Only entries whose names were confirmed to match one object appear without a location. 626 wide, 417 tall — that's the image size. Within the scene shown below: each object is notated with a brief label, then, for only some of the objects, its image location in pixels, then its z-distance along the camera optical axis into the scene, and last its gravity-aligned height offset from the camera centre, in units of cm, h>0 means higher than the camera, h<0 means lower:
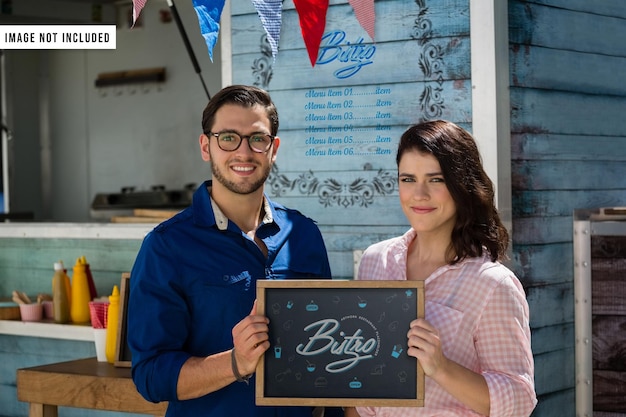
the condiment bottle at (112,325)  417 -55
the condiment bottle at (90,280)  487 -42
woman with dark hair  223 -23
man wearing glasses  245 -20
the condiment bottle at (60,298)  495 -51
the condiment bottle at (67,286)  497 -45
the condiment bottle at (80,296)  486 -49
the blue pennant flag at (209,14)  343 +66
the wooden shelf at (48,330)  488 -68
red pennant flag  400 +73
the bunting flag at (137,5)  336 +67
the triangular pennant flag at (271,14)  370 +70
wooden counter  374 -76
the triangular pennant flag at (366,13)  383 +73
